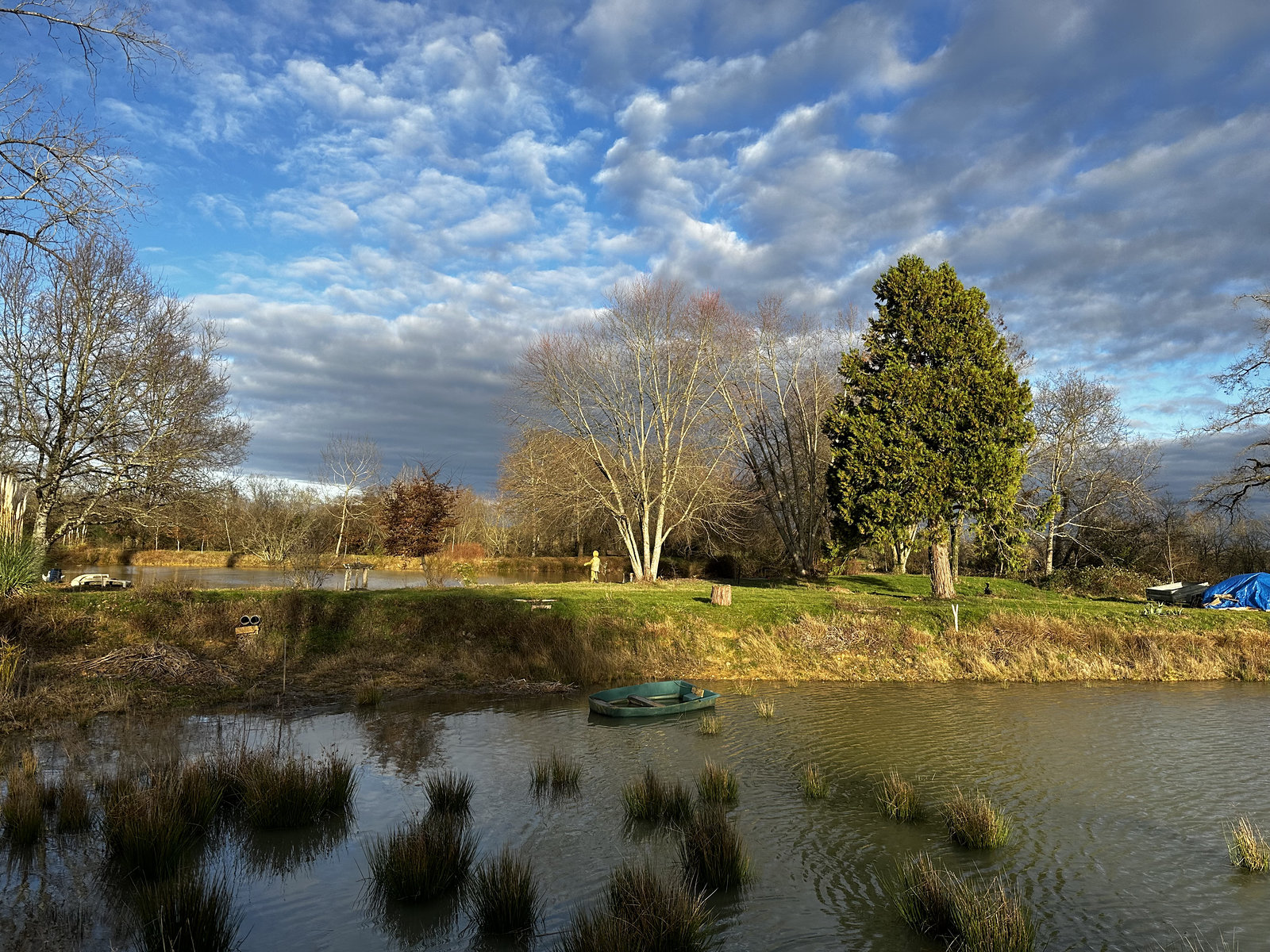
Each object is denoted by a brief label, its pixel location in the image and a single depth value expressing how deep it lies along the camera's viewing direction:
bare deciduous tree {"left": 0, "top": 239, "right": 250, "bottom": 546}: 22.03
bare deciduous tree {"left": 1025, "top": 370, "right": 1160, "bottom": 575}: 40.03
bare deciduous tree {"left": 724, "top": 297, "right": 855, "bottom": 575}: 39.44
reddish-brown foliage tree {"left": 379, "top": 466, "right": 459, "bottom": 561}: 32.59
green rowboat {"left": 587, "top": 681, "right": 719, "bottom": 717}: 15.26
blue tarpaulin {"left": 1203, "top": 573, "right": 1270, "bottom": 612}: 26.95
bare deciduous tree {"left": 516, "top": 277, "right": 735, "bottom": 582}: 34.41
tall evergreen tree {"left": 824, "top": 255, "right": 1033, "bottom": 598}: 27.16
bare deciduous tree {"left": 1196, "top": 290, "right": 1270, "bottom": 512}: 30.22
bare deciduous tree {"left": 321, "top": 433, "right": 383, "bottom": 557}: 51.62
